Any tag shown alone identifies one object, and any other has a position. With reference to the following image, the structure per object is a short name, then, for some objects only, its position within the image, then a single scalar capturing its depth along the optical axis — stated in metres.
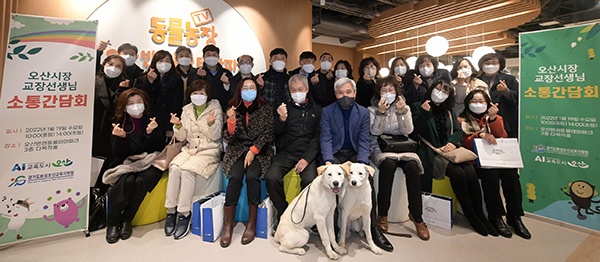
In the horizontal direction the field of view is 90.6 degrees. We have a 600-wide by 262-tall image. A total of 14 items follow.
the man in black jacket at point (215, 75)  3.54
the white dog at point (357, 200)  2.28
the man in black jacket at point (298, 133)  2.84
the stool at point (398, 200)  3.02
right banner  2.83
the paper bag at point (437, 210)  2.91
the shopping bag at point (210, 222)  2.63
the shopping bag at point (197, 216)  2.74
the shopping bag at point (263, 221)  2.73
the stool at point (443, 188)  3.15
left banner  2.42
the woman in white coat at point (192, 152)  2.82
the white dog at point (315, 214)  2.27
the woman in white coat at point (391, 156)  2.81
